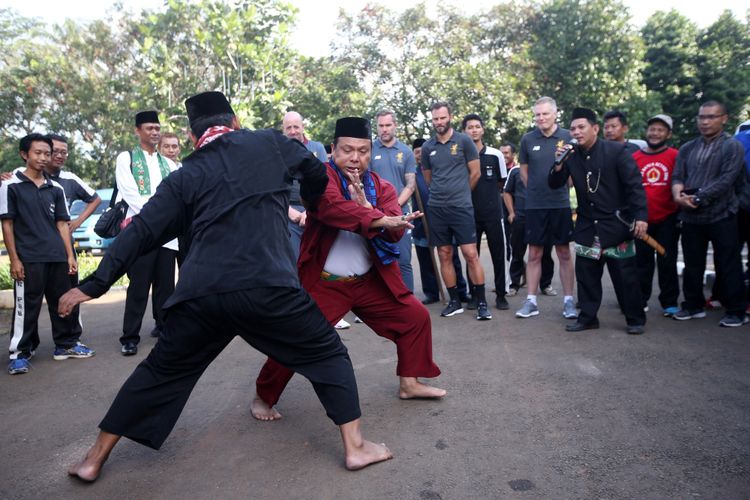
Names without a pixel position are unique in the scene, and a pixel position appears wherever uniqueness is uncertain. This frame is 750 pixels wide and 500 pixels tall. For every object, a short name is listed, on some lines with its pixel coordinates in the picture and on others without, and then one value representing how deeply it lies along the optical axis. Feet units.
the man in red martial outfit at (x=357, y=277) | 13.75
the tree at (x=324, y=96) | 77.46
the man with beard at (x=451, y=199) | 23.76
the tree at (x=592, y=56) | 79.61
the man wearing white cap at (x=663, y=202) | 22.39
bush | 32.01
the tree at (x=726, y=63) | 90.53
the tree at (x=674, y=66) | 91.86
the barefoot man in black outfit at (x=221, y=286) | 10.43
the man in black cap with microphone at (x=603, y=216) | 20.11
